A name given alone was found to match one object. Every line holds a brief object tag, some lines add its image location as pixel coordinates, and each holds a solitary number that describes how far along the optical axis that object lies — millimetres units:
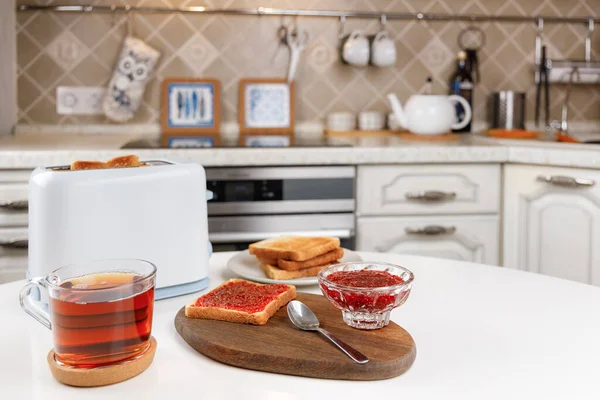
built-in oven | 2189
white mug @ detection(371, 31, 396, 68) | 2725
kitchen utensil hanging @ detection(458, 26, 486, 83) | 2891
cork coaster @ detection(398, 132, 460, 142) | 2538
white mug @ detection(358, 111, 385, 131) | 2797
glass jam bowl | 754
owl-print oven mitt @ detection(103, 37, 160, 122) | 2660
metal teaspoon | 685
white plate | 976
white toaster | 837
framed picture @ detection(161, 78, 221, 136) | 2756
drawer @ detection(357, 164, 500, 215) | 2252
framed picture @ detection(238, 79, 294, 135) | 2811
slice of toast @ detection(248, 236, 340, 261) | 1002
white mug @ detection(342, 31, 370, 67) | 2713
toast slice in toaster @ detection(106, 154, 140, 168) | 923
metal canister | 2838
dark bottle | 2822
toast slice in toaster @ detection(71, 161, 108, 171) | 903
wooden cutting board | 674
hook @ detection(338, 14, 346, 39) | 2814
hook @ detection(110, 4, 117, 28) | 2711
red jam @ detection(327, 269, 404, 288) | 789
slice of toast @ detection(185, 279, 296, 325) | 787
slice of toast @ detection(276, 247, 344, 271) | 997
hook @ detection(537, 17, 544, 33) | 2926
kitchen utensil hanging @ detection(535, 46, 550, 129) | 2879
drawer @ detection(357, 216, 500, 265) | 2266
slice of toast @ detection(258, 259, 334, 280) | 989
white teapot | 2547
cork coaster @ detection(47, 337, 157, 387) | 652
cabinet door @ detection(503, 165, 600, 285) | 2150
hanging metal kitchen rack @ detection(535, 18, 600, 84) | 2910
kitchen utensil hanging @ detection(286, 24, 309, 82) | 2771
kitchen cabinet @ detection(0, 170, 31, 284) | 2082
